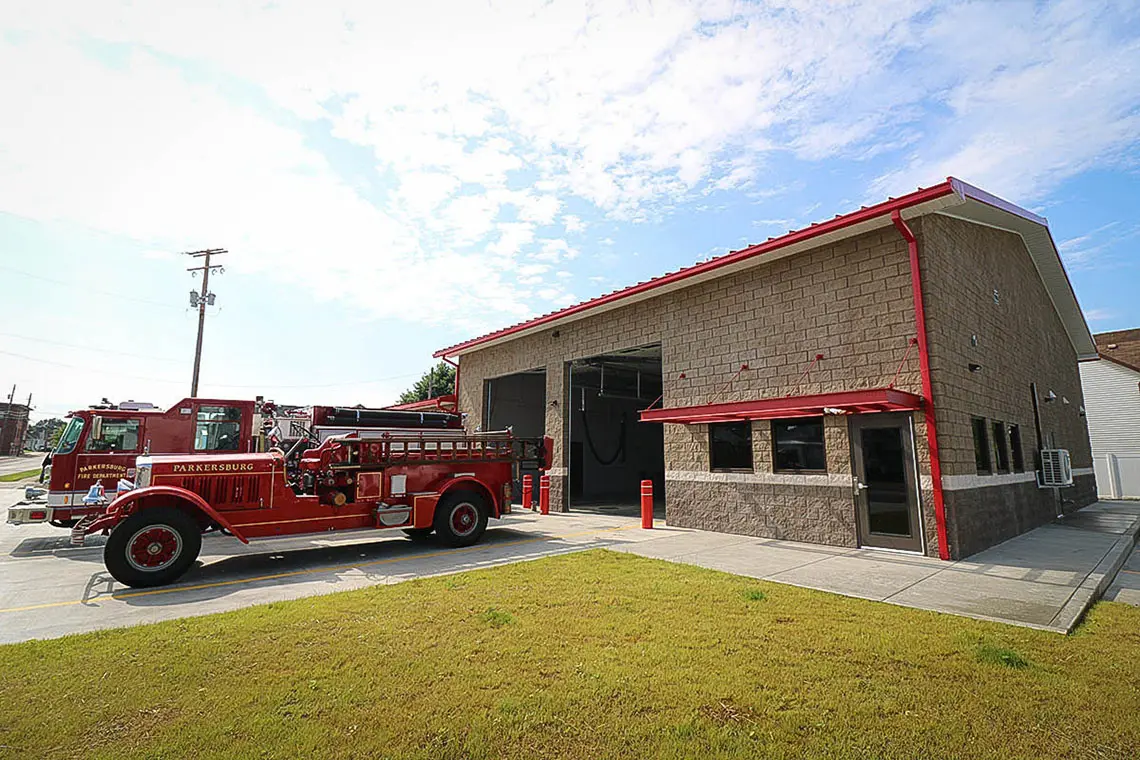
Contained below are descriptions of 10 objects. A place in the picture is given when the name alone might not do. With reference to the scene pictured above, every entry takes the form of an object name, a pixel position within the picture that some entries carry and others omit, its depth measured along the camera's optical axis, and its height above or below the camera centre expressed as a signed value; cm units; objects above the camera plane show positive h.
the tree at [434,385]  3800 +495
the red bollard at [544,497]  1472 -113
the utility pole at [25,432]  6550 +270
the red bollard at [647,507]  1166 -111
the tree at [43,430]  8178 +371
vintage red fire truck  676 -60
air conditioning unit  1247 -33
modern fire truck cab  961 +39
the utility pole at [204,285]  2391 +740
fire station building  841 +142
